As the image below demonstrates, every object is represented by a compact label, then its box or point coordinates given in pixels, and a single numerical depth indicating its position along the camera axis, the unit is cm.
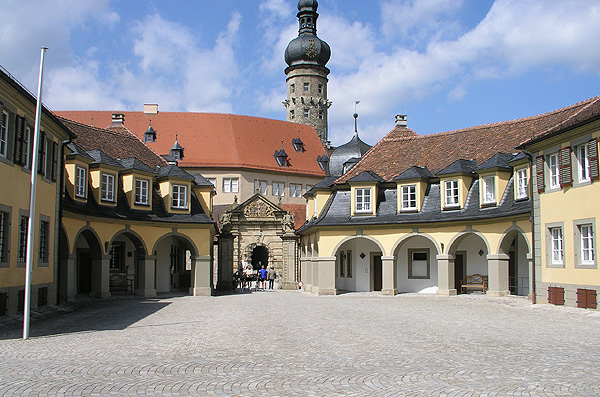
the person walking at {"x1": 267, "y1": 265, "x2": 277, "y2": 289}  4050
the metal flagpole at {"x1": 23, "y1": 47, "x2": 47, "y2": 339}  1302
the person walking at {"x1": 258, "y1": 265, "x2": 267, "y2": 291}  4166
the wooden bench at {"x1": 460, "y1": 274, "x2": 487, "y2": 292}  3017
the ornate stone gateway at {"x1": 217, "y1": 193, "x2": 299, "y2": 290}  4422
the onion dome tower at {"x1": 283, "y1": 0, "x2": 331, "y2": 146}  7838
